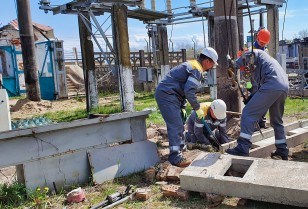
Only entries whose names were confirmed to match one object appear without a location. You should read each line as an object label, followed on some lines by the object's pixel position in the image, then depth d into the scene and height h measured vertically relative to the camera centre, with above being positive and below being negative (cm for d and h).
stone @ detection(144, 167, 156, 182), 453 -143
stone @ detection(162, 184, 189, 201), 382 -144
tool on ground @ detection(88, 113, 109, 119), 495 -65
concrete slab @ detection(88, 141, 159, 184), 460 -128
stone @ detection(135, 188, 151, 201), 393 -146
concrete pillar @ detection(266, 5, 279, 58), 1188 +96
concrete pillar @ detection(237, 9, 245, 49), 1246 +132
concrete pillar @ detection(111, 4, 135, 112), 870 +38
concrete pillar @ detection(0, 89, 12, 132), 481 -50
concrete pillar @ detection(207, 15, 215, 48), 1235 +122
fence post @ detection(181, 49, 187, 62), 2128 +61
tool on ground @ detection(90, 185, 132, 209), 373 -145
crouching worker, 556 -107
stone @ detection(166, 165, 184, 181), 438 -139
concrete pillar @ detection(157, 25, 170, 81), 1439 +54
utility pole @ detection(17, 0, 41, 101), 1318 +105
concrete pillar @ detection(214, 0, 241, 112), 657 +26
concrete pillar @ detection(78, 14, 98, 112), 1078 +19
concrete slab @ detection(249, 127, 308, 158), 513 -136
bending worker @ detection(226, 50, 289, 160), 457 -50
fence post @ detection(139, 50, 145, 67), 1883 +51
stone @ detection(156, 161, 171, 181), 446 -140
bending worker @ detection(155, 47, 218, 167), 487 -44
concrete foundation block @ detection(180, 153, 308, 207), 325 -121
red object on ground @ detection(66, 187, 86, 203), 397 -144
